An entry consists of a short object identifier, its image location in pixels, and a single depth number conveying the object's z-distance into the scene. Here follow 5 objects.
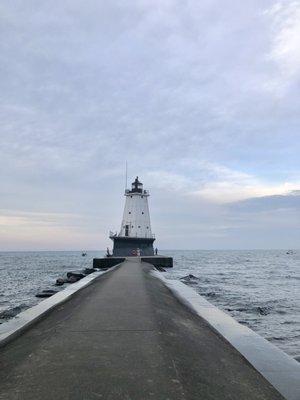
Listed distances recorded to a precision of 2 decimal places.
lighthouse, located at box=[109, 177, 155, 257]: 49.22
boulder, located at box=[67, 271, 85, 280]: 31.02
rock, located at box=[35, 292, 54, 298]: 21.45
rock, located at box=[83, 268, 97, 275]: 35.50
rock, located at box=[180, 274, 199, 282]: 31.22
